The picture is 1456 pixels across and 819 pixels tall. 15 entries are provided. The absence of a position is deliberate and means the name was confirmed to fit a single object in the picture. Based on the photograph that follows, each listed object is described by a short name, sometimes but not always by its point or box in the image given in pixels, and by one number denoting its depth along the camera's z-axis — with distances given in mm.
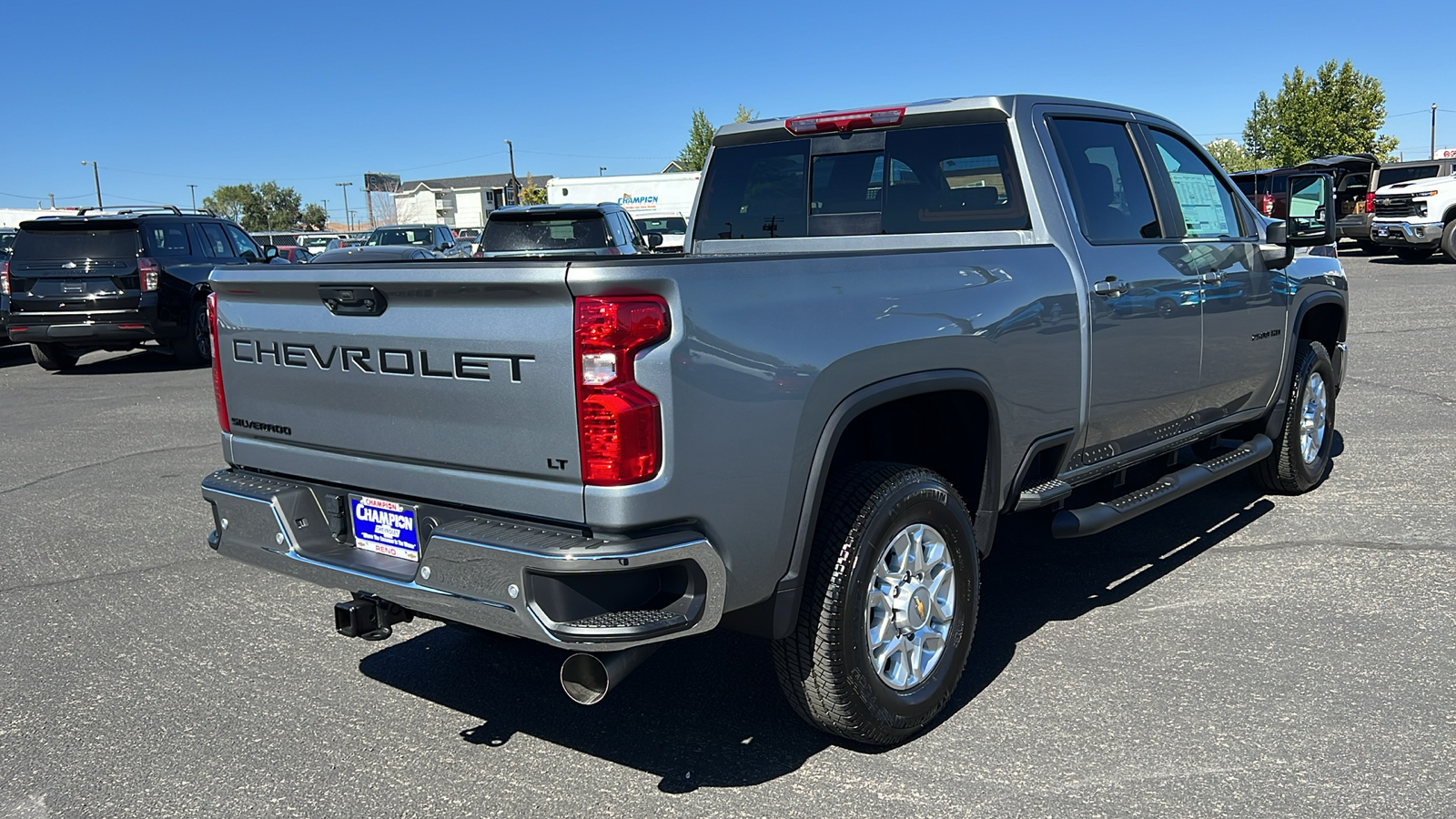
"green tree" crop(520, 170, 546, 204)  72650
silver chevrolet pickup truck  2826
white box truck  40312
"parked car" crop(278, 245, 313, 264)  24988
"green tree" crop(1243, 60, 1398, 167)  51406
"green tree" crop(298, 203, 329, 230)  136625
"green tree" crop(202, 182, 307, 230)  128000
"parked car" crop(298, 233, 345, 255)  42812
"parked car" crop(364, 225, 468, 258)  24328
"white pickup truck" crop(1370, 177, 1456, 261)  23031
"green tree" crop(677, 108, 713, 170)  64625
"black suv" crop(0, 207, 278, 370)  13023
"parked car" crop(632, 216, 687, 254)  29262
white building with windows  107375
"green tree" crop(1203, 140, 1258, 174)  97412
